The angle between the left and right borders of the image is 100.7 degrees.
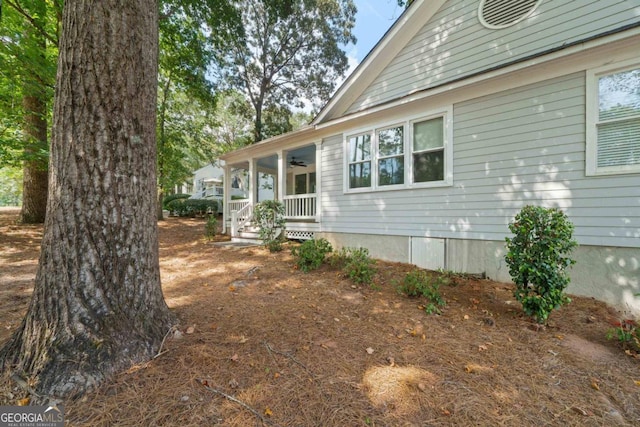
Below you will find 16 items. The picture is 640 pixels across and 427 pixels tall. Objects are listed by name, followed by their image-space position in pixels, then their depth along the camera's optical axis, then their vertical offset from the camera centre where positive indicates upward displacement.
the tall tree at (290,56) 14.87 +8.97
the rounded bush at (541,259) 3.02 -0.58
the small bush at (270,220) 7.48 -0.37
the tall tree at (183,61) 9.63 +6.02
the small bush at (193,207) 17.84 +0.00
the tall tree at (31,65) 6.62 +3.57
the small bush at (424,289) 3.51 -1.13
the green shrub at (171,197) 20.24 +0.74
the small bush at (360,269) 4.24 -1.01
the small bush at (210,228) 9.24 -0.73
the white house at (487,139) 3.84 +1.32
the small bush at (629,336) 2.58 -1.26
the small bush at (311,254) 5.02 -0.90
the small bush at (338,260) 5.08 -1.02
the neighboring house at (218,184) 23.66 +2.46
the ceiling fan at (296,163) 10.79 +1.89
